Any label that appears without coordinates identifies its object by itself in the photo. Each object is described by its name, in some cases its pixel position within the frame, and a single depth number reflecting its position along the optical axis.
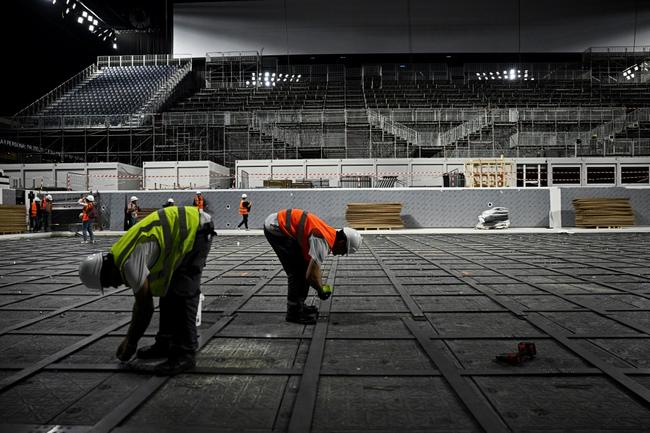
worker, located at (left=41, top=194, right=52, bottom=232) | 17.44
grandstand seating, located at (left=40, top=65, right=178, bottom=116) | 30.05
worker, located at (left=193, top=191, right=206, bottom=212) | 17.72
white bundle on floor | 17.03
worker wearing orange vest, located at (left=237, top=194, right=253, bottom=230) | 17.08
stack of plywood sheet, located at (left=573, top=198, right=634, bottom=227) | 16.81
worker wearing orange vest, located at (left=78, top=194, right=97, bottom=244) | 12.98
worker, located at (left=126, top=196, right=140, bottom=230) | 16.38
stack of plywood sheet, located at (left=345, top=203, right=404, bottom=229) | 17.84
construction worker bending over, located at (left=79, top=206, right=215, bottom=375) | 2.61
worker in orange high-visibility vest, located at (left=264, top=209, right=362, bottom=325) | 3.73
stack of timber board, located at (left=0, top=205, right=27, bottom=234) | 16.64
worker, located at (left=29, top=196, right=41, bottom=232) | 16.87
